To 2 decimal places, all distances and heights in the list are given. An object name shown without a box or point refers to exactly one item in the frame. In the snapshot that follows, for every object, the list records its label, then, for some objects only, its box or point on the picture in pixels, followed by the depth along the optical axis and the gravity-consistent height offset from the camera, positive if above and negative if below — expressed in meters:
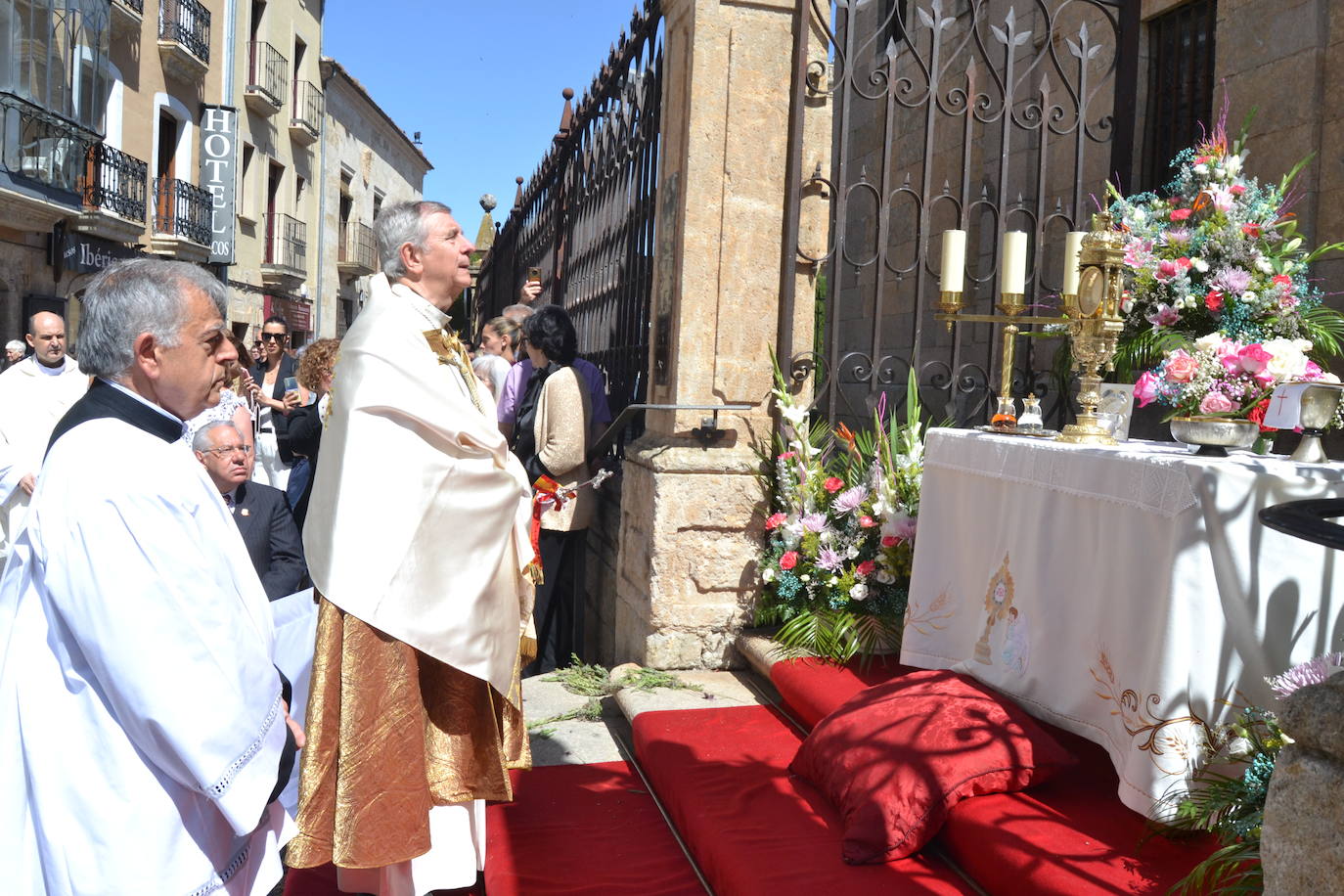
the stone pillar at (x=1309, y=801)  1.41 -0.51
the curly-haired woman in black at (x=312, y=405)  5.25 -0.06
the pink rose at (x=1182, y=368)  3.07 +0.18
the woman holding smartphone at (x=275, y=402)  5.54 -0.05
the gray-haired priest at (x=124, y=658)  1.77 -0.47
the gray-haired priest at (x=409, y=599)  2.77 -0.55
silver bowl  2.80 -0.01
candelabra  3.34 +0.41
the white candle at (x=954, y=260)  3.83 +0.59
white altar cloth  2.45 -0.42
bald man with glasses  3.73 -0.46
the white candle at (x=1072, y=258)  3.72 +0.61
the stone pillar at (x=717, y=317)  4.49 +0.41
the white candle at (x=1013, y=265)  3.67 +0.56
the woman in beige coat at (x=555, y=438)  5.00 -0.17
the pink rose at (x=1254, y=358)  3.01 +0.21
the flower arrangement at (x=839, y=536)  4.22 -0.50
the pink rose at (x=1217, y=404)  3.01 +0.07
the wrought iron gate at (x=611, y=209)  5.38 +1.22
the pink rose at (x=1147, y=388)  3.21 +0.12
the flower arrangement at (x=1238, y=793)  2.10 -0.80
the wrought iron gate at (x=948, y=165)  4.64 +1.49
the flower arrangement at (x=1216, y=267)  3.59 +0.57
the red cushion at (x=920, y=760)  2.74 -0.93
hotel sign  19.62 +4.11
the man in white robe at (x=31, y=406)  5.59 -0.13
